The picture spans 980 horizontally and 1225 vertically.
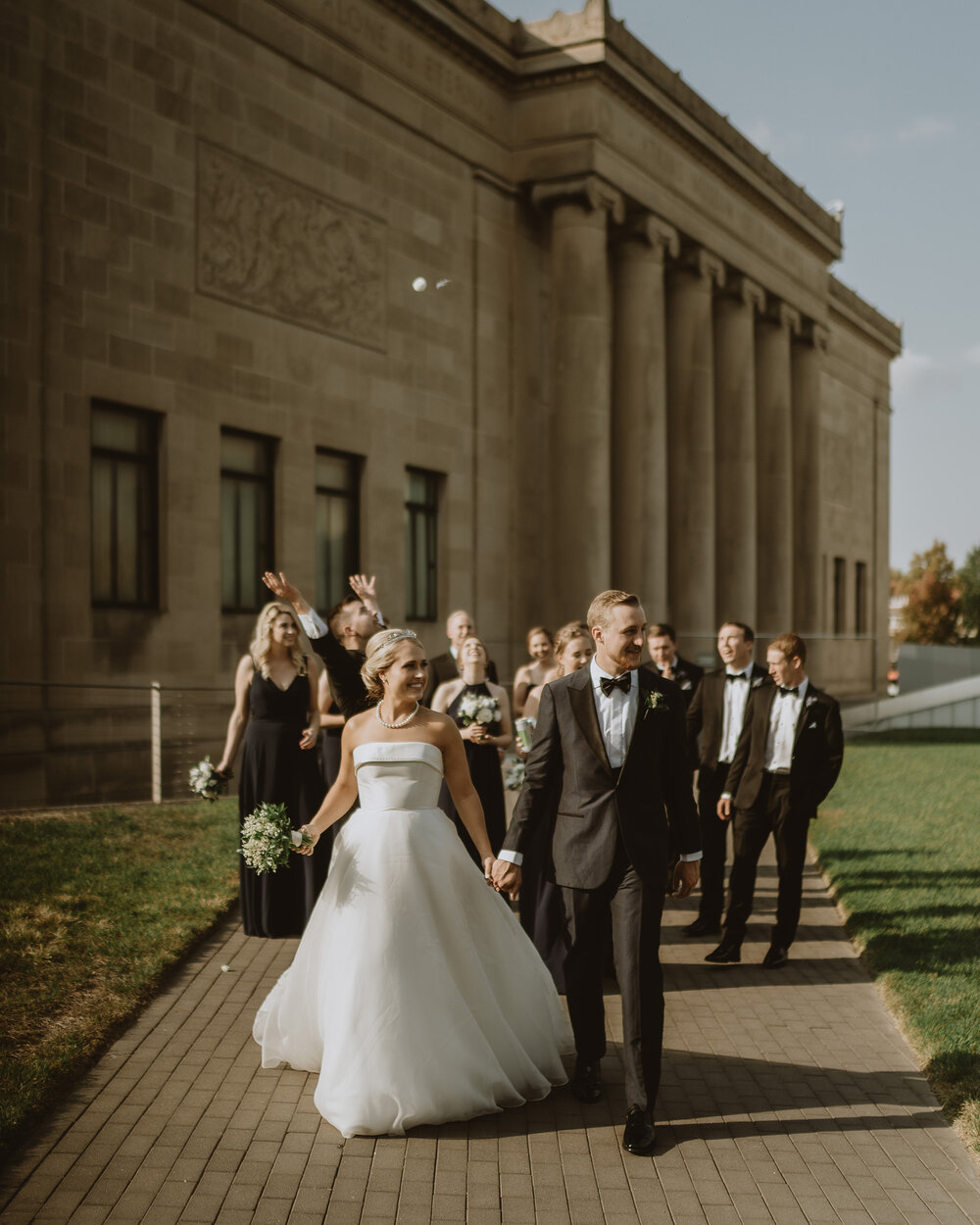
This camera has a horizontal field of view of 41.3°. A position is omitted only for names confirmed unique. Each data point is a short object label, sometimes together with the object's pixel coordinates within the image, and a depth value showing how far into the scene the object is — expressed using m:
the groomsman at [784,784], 8.63
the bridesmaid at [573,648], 7.73
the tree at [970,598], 89.88
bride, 5.43
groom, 5.60
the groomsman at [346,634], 7.66
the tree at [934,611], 92.69
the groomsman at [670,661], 10.58
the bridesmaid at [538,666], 10.56
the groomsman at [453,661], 9.79
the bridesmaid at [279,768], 8.95
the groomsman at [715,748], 9.77
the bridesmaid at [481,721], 8.70
